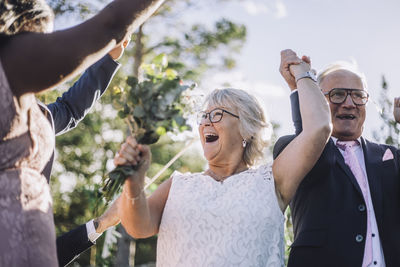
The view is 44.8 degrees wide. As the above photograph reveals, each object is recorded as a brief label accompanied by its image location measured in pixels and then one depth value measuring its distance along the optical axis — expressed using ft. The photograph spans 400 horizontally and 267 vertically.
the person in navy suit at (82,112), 9.48
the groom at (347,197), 9.87
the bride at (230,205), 9.31
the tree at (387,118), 18.56
